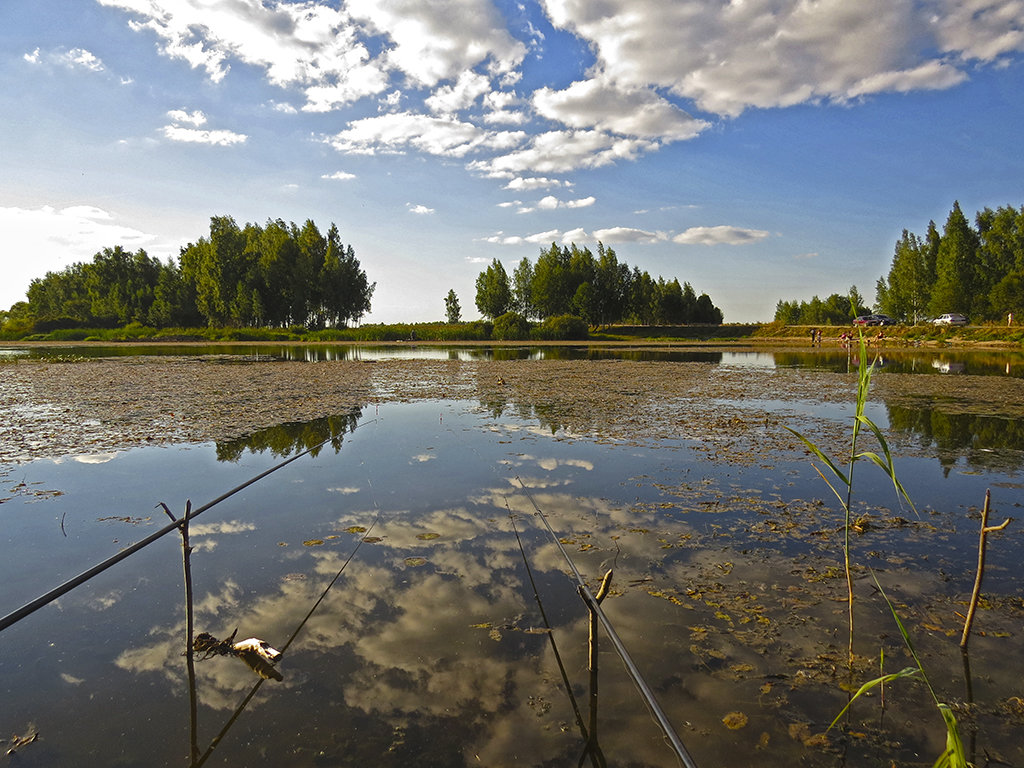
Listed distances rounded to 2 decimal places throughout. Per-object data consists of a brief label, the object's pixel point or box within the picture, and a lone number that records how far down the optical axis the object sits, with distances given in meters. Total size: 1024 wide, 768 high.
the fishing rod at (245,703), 3.56
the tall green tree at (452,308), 94.94
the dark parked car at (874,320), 62.31
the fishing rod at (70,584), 3.32
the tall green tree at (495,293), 96.06
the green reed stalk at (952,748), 1.89
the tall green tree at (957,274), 66.31
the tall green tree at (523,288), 101.75
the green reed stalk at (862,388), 4.23
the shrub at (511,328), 73.44
